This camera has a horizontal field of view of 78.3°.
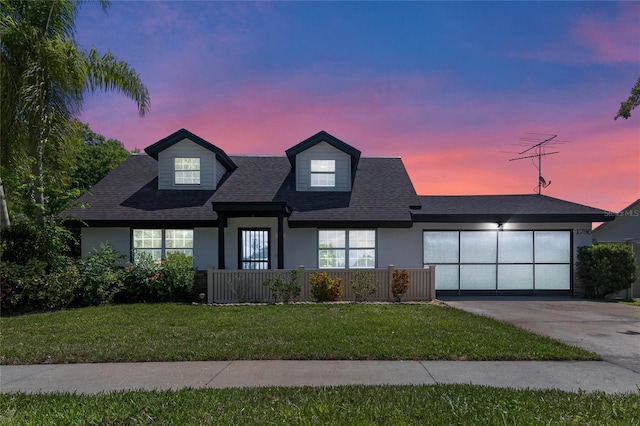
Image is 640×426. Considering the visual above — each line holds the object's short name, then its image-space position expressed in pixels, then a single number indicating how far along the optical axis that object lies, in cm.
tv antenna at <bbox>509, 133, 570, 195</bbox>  1855
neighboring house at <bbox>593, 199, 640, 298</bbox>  2402
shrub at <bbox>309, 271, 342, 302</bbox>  1249
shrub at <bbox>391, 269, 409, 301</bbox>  1272
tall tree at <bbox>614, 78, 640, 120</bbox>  1099
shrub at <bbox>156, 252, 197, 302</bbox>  1260
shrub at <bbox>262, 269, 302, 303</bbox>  1242
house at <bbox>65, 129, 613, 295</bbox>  1445
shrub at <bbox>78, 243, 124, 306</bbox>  1194
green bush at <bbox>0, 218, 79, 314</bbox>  1116
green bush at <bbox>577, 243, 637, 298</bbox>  1381
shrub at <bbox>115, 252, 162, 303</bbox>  1259
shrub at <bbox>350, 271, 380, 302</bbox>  1277
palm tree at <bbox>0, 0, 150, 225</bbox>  1262
